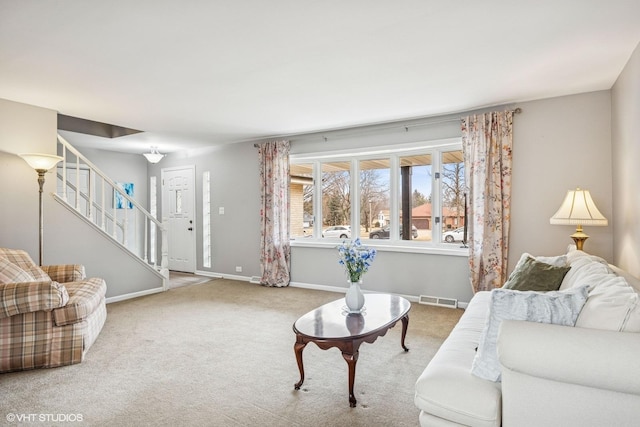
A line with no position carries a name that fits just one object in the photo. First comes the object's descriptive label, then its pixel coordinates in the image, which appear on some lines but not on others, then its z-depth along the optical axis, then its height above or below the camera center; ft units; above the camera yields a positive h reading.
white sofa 4.15 -2.04
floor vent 14.28 -3.61
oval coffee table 7.16 -2.47
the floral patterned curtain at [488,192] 13.05 +0.71
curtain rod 14.28 +3.71
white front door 22.25 -0.02
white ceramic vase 8.77 -2.10
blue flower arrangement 8.73 -1.15
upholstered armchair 8.57 -2.66
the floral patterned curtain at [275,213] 18.28 +0.00
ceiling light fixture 19.94 +3.14
